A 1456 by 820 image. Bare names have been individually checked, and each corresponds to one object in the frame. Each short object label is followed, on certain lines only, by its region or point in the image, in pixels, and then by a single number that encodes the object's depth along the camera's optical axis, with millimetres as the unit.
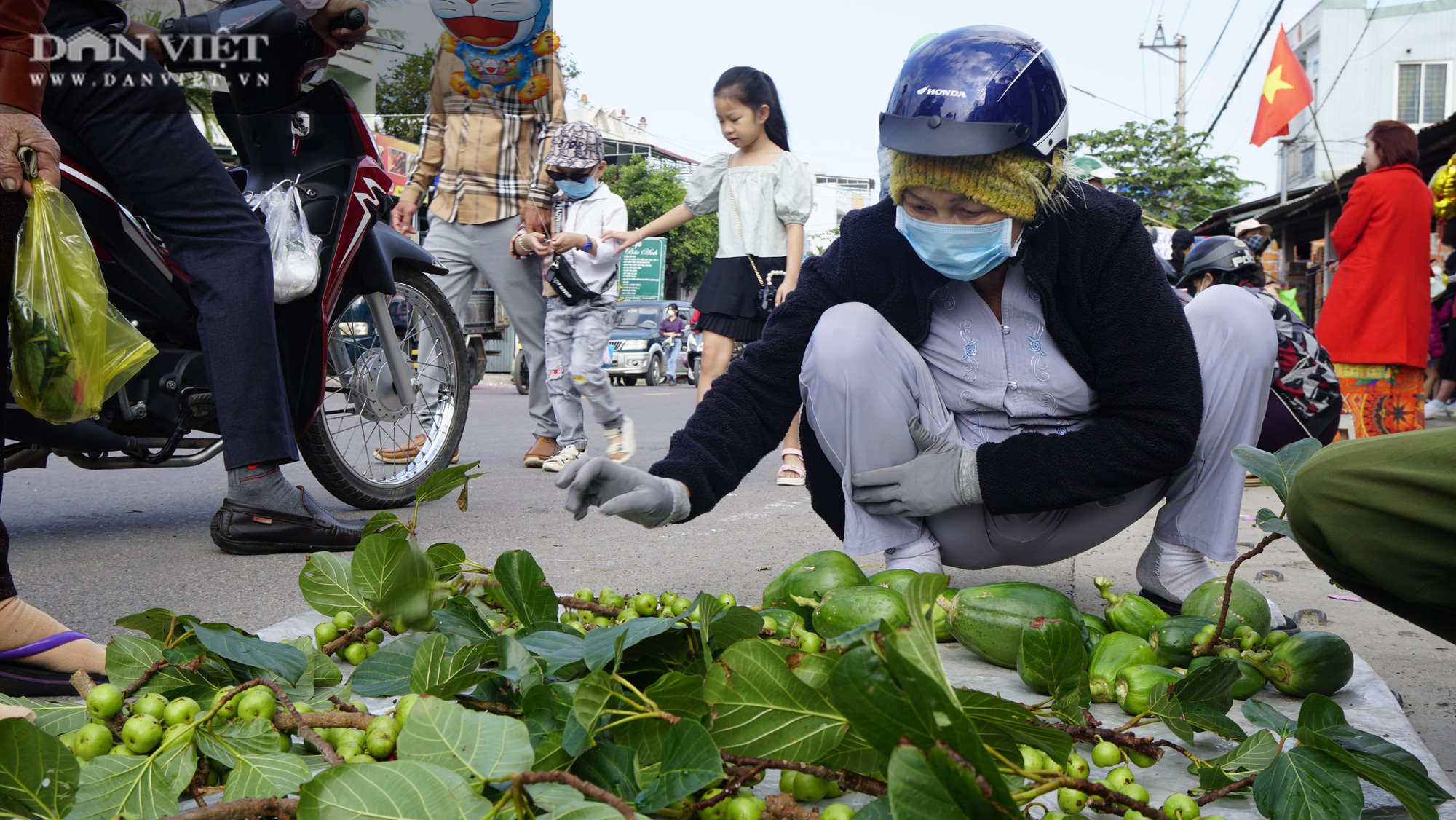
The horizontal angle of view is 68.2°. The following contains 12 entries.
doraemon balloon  5371
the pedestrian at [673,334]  23938
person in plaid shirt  5469
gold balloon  6805
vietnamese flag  12242
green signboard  32500
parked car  21281
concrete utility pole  38594
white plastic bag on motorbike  3207
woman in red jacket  6234
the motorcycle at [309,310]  3018
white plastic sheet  1302
